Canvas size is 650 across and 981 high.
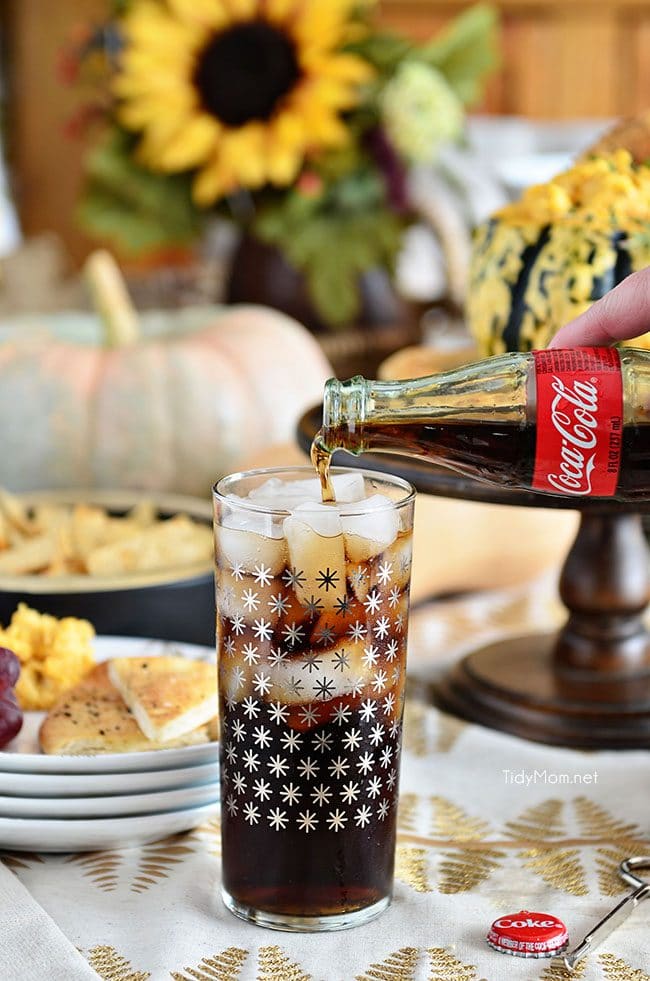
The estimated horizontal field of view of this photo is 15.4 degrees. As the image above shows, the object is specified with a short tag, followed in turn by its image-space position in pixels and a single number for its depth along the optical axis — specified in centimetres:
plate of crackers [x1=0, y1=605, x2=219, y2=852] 94
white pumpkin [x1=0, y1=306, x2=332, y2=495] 160
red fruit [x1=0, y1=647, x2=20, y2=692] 98
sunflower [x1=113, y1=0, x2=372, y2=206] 161
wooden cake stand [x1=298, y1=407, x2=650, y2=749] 112
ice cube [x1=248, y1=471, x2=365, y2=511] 90
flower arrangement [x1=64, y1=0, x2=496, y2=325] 162
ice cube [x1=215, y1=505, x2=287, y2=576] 88
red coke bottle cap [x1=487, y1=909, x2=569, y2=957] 90
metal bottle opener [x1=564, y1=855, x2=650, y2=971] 90
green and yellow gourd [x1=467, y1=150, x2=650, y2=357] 107
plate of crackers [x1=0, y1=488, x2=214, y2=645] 112
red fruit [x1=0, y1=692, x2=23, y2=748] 97
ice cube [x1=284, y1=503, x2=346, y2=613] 87
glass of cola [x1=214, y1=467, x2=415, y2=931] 88
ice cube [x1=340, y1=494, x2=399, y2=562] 88
